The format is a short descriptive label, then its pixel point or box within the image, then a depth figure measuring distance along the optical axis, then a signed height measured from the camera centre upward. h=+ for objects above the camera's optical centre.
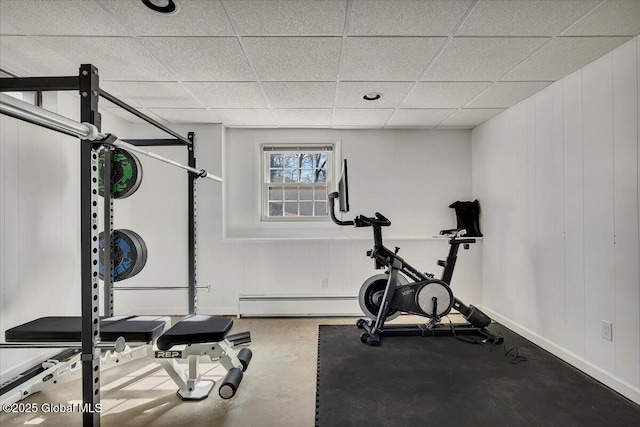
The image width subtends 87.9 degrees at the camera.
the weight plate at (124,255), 2.43 -0.29
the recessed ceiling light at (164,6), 1.69 +1.09
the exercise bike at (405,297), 3.06 -0.80
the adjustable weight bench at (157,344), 1.88 -0.81
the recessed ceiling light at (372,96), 2.94 +1.06
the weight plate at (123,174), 2.42 +0.30
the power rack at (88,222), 1.47 -0.03
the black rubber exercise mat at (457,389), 1.92 -1.19
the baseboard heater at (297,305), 3.87 -1.07
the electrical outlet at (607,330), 2.22 -0.81
